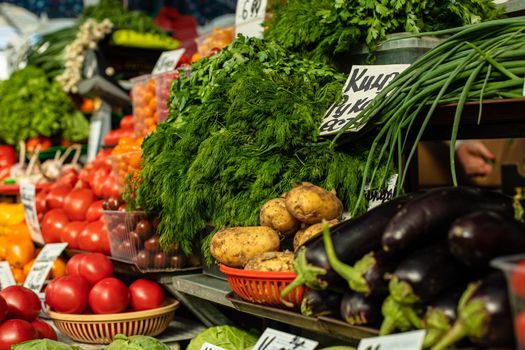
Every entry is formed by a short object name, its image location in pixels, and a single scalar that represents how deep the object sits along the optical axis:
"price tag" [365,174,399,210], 1.87
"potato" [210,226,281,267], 1.75
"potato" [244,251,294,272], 1.60
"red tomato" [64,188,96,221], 3.39
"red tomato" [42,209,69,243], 3.42
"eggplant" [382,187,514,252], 1.30
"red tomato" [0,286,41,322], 2.59
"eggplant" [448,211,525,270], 1.16
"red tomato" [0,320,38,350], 2.34
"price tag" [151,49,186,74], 3.40
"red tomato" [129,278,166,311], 2.60
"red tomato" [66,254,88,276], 2.75
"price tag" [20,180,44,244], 3.67
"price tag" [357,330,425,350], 1.17
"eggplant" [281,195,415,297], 1.42
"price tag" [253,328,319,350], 1.55
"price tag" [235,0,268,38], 2.82
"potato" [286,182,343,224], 1.72
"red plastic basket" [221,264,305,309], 1.54
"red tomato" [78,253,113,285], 2.69
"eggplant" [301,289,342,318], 1.46
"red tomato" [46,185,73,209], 3.66
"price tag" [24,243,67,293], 3.12
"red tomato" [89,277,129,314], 2.55
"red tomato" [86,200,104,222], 3.24
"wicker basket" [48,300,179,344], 2.52
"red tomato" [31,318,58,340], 2.53
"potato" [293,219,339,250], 1.71
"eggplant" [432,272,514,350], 1.07
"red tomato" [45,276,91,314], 2.56
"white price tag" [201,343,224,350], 2.02
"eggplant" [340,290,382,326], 1.34
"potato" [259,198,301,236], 1.81
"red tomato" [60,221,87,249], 3.27
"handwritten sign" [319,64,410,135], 1.91
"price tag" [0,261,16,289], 3.33
